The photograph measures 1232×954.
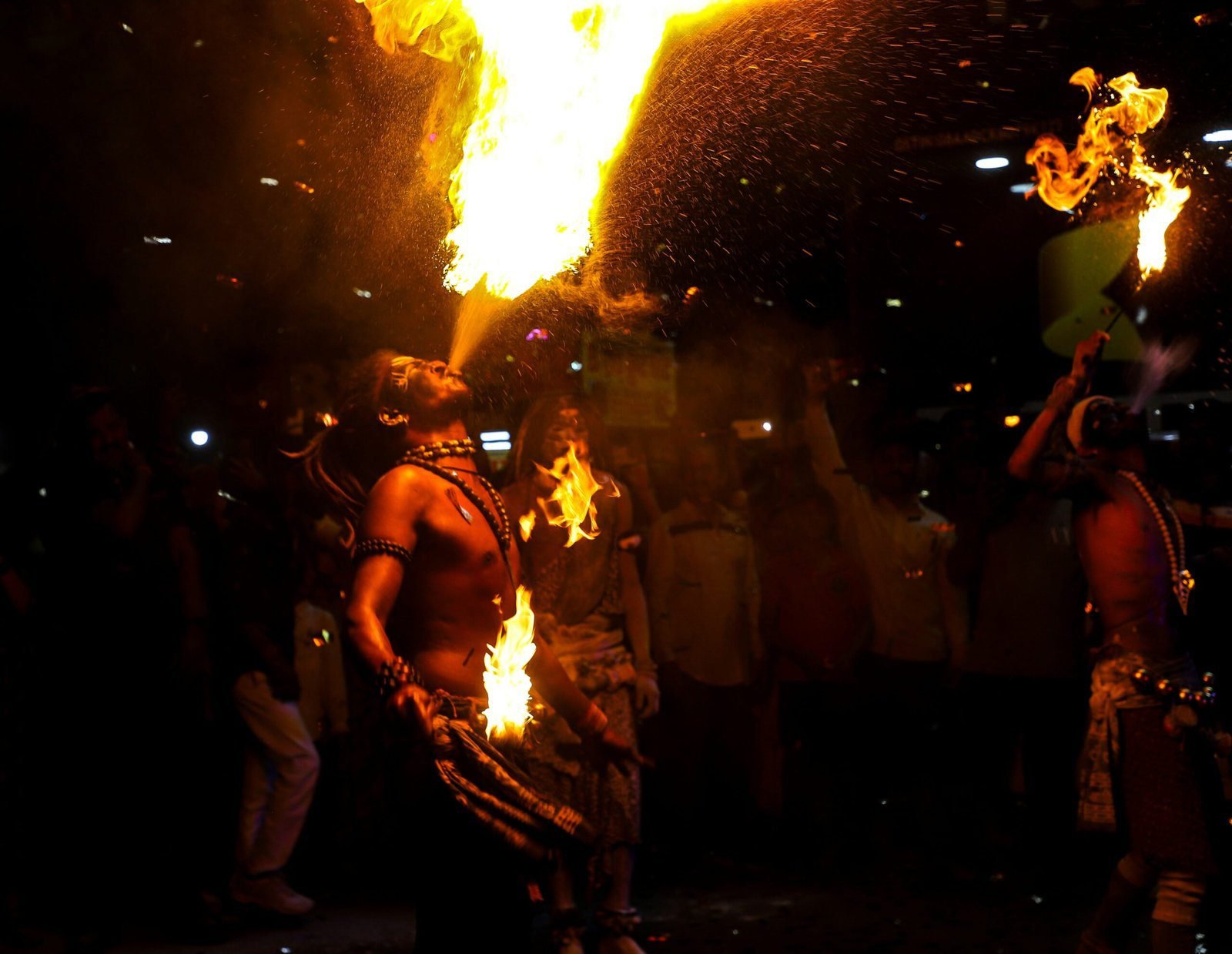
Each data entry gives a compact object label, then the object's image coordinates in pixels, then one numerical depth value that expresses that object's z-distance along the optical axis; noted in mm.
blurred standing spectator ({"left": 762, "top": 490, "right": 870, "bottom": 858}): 6645
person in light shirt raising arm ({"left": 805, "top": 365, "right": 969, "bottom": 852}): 6641
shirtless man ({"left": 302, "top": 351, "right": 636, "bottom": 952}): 3283
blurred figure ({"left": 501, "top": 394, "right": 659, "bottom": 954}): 5145
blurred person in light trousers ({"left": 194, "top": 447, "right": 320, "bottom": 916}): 5707
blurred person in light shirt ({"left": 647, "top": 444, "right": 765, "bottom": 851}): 6652
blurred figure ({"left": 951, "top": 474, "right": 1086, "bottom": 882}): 6160
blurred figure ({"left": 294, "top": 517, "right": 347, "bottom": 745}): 6289
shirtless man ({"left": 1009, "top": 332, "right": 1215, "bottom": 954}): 4262
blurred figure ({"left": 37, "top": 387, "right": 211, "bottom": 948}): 5363
